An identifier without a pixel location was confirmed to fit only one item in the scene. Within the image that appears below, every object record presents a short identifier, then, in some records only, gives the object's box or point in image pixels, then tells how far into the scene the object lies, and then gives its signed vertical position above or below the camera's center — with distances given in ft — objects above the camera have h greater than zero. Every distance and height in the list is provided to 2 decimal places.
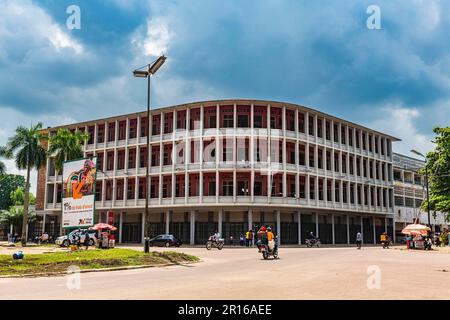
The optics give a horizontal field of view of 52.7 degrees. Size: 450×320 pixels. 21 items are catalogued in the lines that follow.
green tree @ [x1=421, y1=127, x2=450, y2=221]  153.69 +14.49
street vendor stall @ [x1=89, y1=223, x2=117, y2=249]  100.17 -6.51
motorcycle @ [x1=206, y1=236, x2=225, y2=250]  127.24 -8.68
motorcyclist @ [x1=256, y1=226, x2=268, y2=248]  79.25 -4.16
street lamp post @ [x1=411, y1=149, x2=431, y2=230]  145.89 +19.17
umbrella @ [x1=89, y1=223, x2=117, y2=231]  130.72 -4.44
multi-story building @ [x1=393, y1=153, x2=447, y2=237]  225.15 +11.38
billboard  75.46 +3.05
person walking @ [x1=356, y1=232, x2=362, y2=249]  130.72 -7.64
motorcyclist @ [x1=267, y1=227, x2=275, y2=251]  76.86 -4.68
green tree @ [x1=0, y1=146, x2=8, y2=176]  163.12 +21.05
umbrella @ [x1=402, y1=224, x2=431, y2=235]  129.18 -4.59
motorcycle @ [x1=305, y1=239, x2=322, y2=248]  151.67 -9.97
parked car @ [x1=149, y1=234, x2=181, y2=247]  144.97 -9.39
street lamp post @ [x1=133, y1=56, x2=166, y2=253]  70.44 +22.73
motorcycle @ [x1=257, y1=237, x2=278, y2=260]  78.54 -6.64
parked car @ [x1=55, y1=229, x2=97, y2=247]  137.77 -8.23
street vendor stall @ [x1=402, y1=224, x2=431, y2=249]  129.39 -6.67
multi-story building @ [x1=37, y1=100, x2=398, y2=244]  159.43 +14.81
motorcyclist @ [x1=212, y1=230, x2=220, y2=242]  129.90 -7.34
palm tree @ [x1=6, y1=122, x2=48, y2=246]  163.22 +22.53
